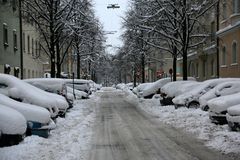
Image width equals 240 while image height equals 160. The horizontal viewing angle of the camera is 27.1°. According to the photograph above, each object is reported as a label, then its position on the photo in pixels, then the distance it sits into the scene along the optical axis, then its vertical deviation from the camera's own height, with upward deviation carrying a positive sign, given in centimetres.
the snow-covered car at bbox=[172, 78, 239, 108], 2314 -62
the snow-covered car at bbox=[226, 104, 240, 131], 1393 -104
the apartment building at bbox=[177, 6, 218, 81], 4542 +237
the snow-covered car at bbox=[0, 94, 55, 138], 1266 -87
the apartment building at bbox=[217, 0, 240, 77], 3500 +314
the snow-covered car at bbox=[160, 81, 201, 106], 2691 -50
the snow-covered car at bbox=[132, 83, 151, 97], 4370 -70
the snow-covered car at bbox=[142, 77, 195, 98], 3912 -70
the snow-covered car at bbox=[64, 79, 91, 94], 4372 -29
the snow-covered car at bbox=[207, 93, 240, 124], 1619 -86
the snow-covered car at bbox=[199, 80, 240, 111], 2038 -38
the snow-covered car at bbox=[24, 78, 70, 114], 2156 -10
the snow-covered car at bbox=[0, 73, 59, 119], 1480 -30
